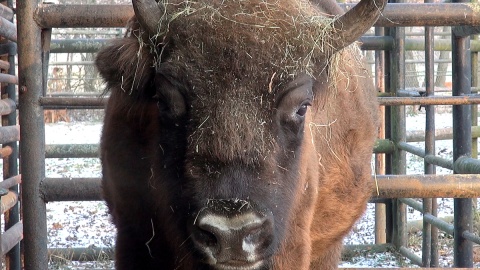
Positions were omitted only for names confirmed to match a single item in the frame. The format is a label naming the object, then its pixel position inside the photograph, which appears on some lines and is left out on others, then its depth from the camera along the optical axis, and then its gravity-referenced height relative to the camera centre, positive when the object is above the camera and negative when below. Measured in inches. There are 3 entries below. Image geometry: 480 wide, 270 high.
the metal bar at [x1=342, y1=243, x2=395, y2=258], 545.6 -60.7
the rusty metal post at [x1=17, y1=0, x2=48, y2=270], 337.4 -7.3
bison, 236.7 -4.2
